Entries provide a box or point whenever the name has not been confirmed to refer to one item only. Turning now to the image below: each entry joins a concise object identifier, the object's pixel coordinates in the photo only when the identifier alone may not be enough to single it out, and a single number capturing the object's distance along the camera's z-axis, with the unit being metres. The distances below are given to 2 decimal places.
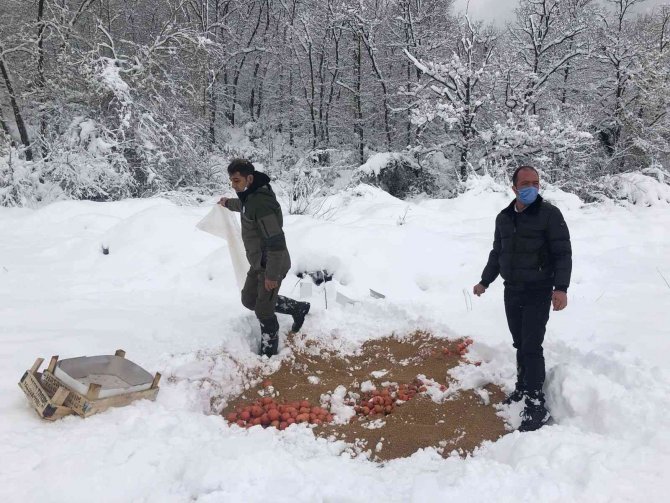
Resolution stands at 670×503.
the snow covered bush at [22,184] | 11.00
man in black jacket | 3.00
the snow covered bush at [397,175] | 16.52
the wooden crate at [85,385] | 2.88
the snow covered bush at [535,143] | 13.04
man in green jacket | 3.85
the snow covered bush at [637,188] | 10.42
